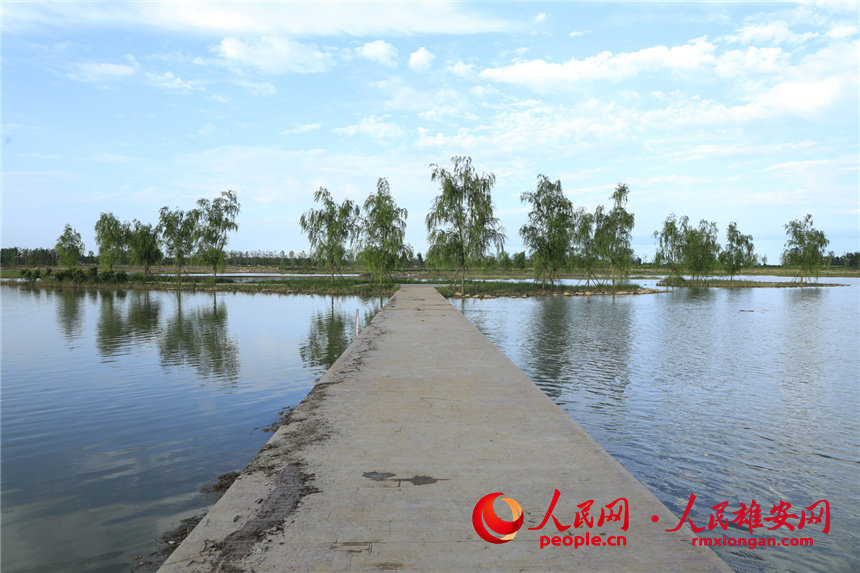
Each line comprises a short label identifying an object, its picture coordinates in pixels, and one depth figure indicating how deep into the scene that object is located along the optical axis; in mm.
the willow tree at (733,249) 74000
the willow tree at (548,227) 46812
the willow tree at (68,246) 71188
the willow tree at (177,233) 56594
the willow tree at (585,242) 51125
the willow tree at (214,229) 53281
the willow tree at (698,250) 63500
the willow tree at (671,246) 63406
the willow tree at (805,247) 70250
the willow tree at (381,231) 44500
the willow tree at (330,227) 48500
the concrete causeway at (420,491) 3311
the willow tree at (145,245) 62781
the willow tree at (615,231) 50844
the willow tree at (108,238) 67500
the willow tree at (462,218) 39438
